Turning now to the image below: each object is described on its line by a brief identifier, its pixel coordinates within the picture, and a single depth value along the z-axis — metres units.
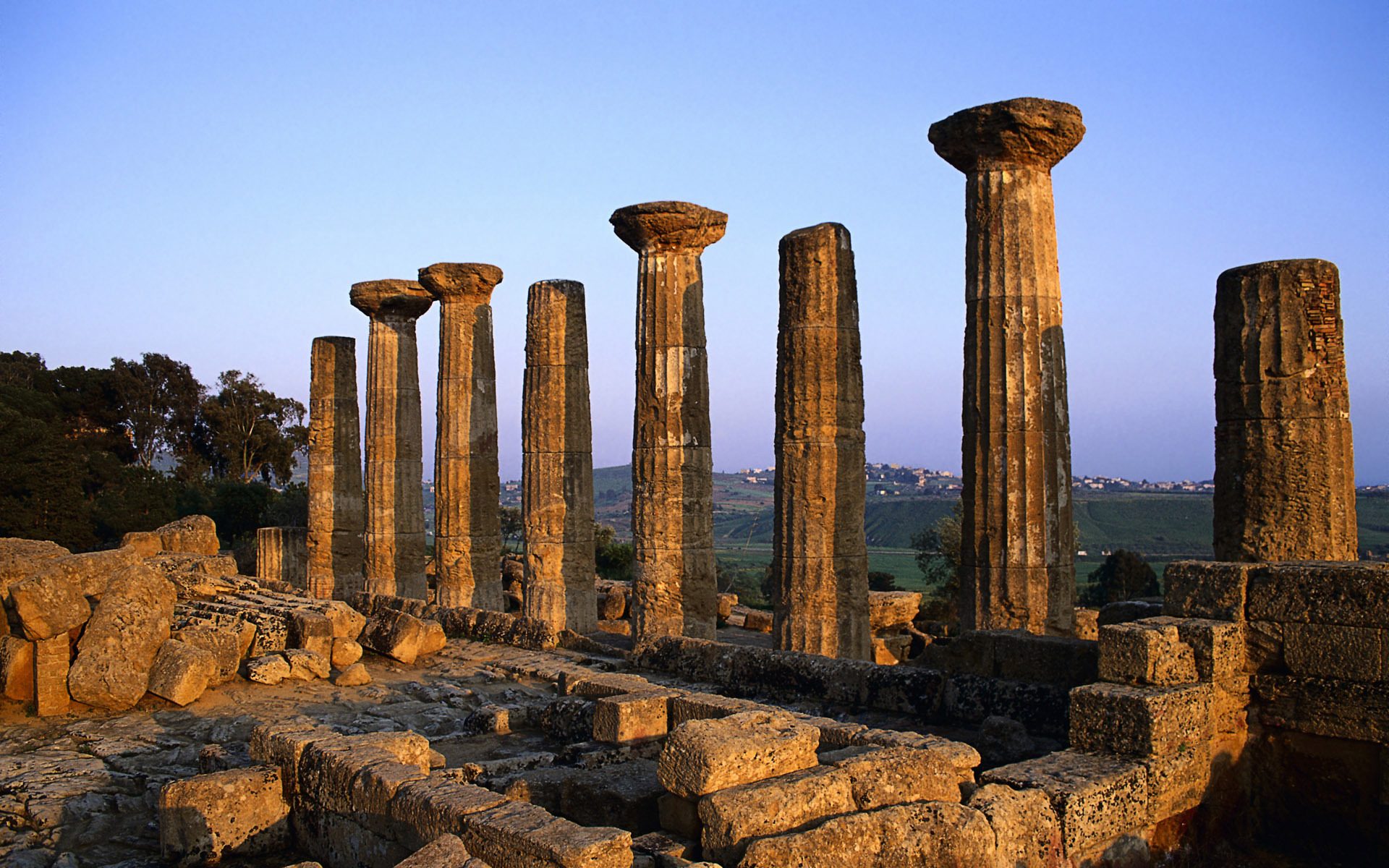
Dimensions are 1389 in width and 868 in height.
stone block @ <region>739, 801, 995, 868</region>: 5.24
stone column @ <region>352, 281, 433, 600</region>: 22.64
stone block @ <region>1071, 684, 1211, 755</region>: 6.70
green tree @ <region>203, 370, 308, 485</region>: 47.81
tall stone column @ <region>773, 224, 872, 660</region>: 12.92
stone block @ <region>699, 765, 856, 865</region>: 5.45
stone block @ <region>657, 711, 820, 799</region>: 5.83
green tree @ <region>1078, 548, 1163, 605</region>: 25.14
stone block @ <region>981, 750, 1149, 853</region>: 6.16
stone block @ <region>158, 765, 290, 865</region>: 6.91
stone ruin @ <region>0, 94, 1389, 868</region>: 6.11
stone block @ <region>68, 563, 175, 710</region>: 11.04
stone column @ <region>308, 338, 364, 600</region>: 23.94
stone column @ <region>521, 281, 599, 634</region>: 17.83
